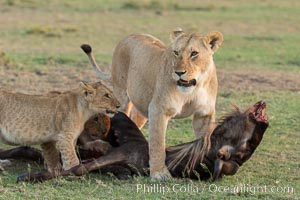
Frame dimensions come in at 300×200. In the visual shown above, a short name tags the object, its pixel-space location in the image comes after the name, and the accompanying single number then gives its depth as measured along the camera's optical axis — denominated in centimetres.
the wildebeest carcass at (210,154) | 1093
